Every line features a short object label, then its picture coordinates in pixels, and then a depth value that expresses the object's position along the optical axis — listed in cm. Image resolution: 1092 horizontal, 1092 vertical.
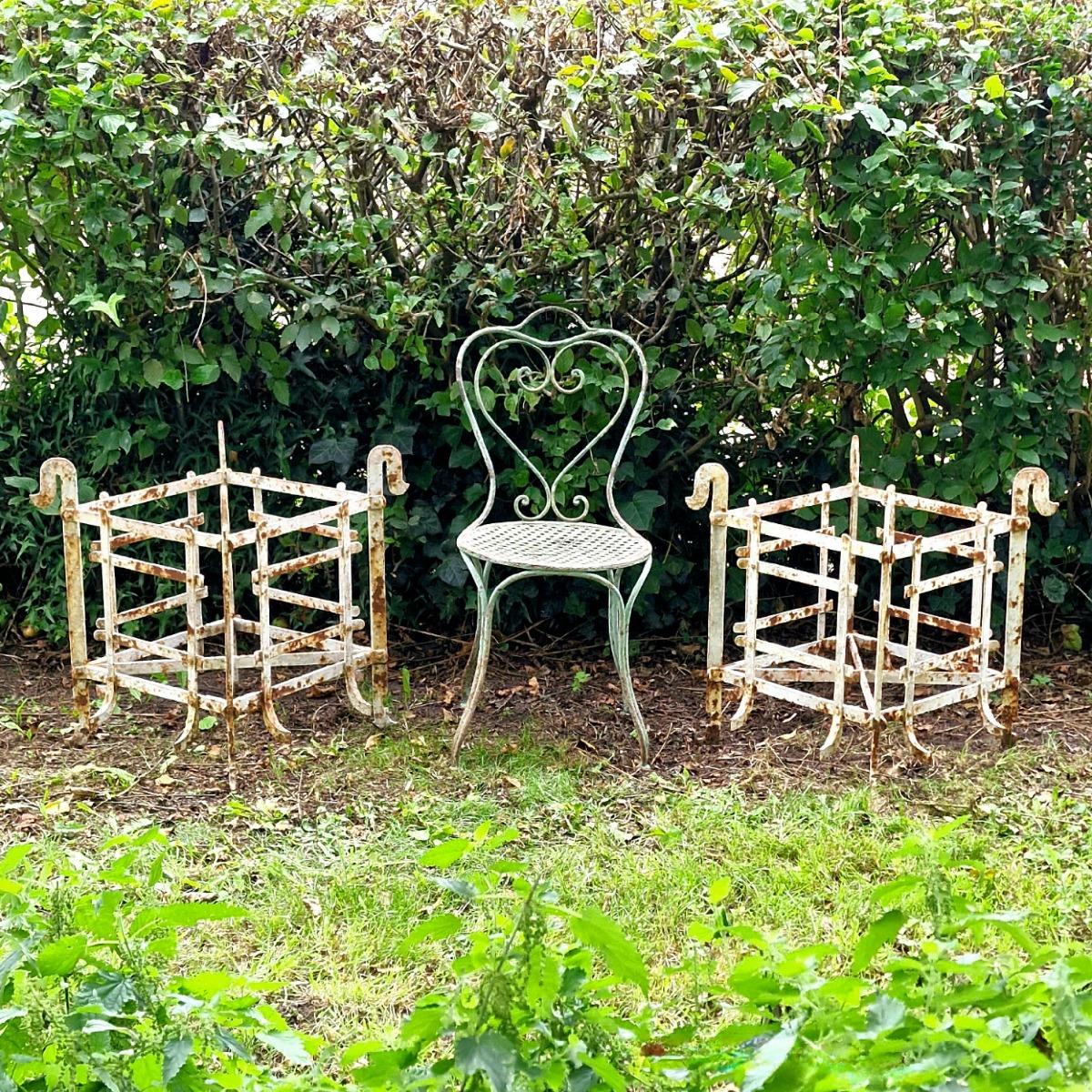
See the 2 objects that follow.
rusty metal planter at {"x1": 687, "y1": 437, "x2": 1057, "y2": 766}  377
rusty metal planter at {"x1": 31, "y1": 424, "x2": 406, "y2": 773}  382
